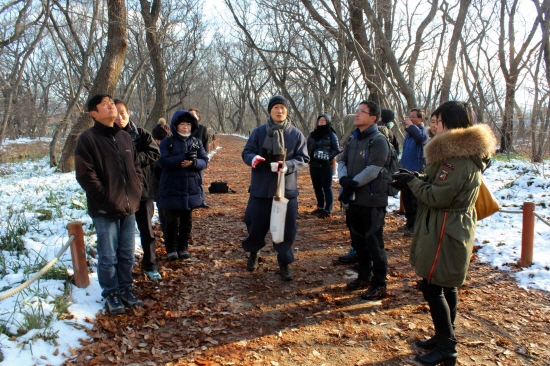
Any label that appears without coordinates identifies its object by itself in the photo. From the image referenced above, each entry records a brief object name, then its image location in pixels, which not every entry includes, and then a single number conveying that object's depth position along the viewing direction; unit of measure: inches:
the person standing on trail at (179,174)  193.6
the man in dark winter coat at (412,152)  237.7
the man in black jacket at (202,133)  310.5
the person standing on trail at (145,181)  166.4
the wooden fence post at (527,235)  189.6
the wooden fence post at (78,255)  153.9
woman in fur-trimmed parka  111.3
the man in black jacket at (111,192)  135.9
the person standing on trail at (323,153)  286.7
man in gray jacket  158.2
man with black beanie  175.6
